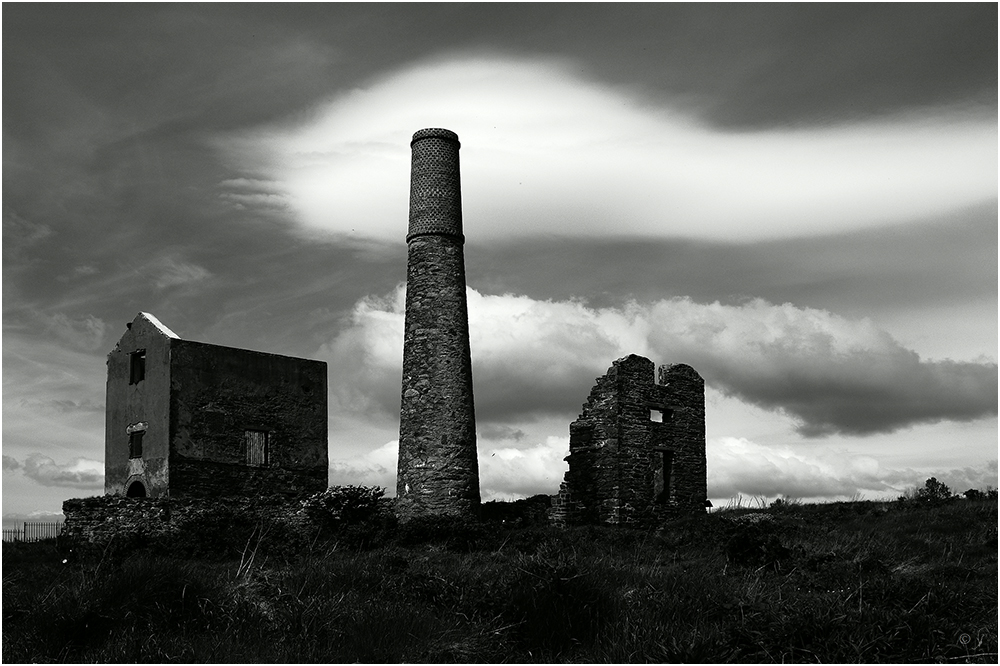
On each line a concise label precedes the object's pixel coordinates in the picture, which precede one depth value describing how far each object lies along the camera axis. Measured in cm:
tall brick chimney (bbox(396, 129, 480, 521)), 2209
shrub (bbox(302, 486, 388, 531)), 2044
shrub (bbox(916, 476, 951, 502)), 2371
